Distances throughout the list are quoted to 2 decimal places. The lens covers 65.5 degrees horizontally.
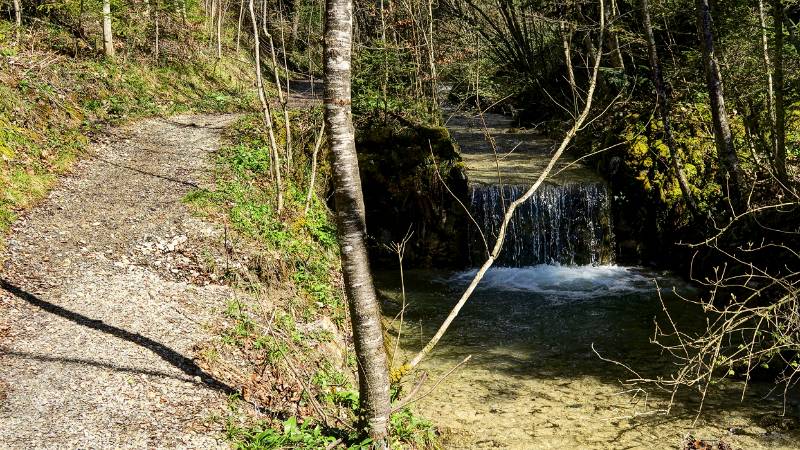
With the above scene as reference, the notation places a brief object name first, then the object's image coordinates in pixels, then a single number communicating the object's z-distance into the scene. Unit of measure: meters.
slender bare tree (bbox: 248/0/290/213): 10.07
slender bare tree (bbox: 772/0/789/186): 9.03
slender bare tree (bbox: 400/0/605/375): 3.99
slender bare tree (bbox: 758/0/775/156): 10.20
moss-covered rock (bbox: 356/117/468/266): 13.93
